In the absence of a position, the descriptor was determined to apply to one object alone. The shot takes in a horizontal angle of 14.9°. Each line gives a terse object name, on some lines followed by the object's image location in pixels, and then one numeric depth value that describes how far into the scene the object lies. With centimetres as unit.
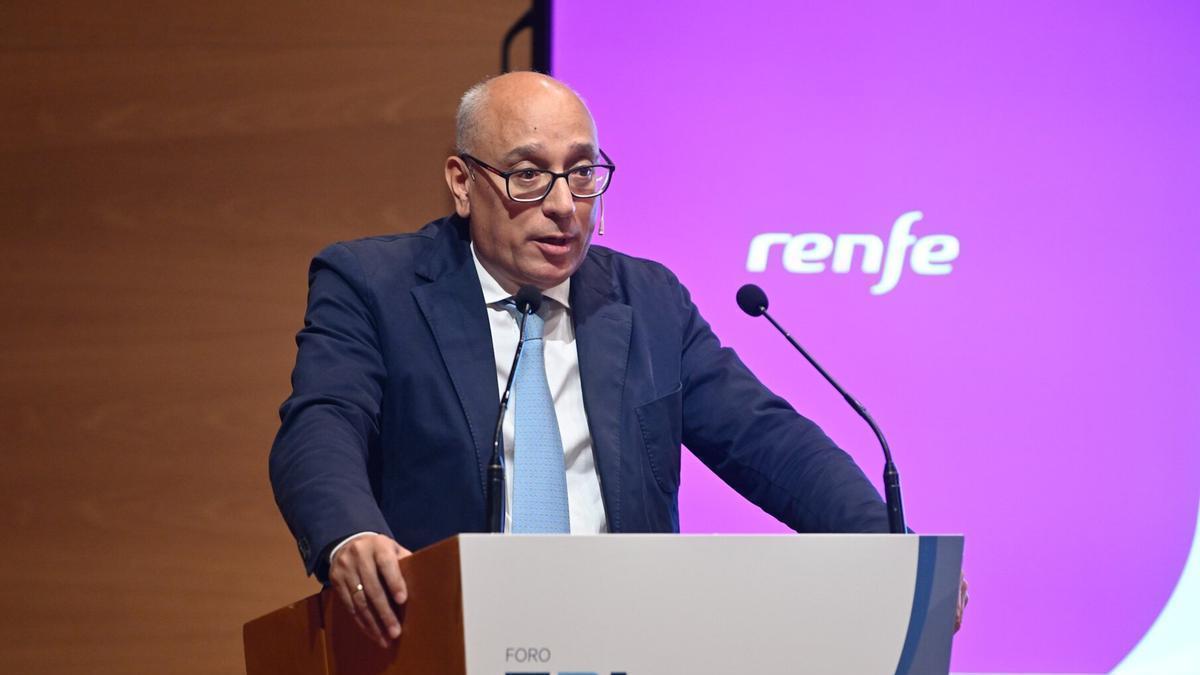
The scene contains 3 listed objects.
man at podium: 504
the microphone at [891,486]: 485
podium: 453
